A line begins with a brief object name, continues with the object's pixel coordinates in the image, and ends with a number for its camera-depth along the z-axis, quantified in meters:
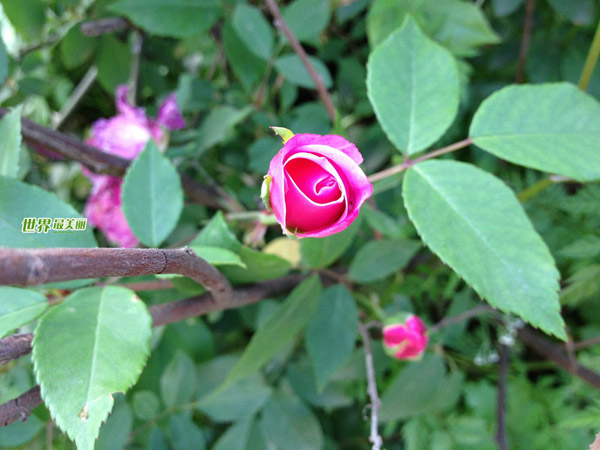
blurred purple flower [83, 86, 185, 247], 0.23
